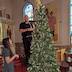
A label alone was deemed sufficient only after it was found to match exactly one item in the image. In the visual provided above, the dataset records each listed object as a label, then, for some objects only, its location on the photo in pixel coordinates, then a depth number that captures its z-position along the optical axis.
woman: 2.30
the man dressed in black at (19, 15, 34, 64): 3.36
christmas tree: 2.18
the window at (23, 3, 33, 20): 6.13
